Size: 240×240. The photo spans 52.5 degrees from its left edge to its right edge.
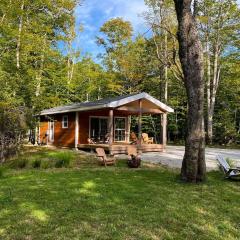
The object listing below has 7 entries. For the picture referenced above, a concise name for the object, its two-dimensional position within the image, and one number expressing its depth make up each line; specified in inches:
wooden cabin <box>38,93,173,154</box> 520.1
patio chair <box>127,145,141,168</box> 348.7
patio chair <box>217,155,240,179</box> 267.9
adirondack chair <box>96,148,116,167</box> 355.5
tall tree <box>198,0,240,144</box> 773.1
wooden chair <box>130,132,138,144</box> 581.2
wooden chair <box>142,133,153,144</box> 619.0
